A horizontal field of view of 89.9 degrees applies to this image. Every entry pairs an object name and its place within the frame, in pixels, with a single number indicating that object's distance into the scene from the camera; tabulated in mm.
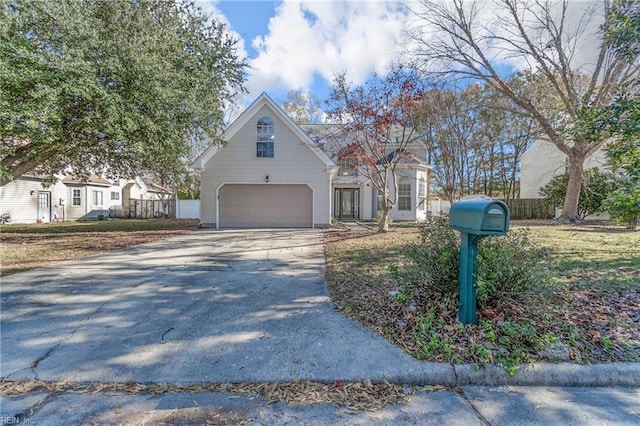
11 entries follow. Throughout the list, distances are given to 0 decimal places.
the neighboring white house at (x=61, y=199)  19719
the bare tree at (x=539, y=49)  14414
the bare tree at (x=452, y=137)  21016
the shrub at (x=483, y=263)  3455
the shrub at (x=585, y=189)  17250
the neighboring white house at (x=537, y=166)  23469
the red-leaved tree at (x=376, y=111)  11914
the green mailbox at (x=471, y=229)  3006
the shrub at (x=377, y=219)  17953
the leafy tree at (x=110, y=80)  6969
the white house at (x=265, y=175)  15281
